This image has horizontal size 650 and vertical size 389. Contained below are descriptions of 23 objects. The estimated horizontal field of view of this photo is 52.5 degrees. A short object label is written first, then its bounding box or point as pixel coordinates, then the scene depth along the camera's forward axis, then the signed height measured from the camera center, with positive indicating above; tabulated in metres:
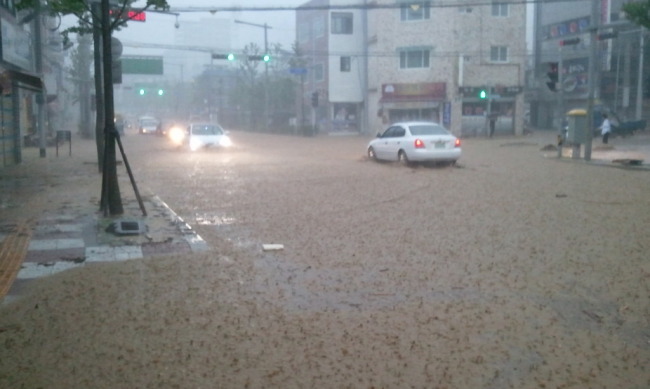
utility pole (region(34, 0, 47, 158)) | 23.66 +1.74
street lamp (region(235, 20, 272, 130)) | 53.49 +4.21
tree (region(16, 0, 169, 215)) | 10.84 +0.53
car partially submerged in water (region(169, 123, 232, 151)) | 30.97 -0.06
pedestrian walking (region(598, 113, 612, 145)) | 35.56 +0.20
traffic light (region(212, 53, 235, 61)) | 37.47 +4.52
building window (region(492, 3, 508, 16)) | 47.72 +8.97
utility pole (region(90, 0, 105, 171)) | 16.05 +1.11
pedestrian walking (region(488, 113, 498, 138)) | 46.76 +0.97
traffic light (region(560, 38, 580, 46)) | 27.11 +3.82
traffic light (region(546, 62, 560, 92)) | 25.17 +2.10
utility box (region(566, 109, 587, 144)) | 22.84 +0.25
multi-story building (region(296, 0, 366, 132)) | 53.09 +5.59
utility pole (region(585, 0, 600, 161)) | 21.83 +2.17
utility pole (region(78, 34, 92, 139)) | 48.41 +3.83
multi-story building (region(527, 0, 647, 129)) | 48.59 +5.41
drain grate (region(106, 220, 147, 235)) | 9.59 -1.37
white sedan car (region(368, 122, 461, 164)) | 20.17 -0.30
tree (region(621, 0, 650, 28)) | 20.92 +3.89
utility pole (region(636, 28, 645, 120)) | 47.00 +3.39
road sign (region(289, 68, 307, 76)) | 45.90 +4.50
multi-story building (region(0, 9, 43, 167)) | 17.40 +1.48
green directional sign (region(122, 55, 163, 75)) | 43.35 +4.60
